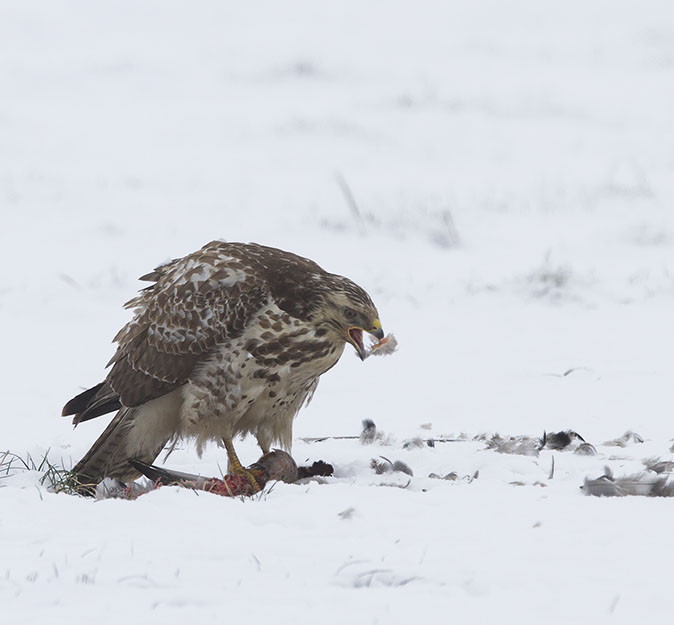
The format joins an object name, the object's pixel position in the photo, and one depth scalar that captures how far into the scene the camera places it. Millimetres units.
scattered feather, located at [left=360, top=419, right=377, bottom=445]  11328
